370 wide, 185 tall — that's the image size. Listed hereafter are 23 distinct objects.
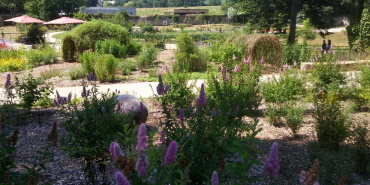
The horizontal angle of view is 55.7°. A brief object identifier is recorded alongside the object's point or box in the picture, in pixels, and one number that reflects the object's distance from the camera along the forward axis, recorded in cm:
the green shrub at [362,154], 378
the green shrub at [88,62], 1038
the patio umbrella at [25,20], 2433
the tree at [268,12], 2481
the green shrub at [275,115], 554
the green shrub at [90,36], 1454
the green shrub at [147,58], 1256
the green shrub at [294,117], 499
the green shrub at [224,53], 1079
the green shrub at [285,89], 645
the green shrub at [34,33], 2423
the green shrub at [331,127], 423
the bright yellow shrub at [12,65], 1205
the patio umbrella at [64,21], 2598
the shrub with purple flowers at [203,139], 275
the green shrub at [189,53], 1191
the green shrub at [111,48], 1440
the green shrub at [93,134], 319
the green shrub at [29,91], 596
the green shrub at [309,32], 3517
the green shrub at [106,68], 991
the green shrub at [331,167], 319
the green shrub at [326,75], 733
